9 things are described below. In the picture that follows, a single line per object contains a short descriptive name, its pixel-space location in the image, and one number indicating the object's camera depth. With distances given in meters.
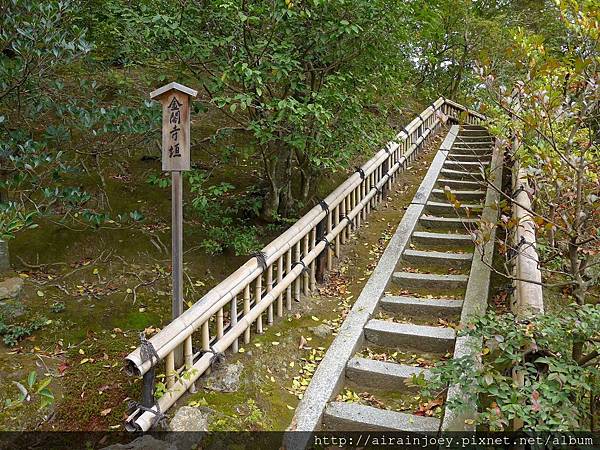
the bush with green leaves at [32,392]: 2.17
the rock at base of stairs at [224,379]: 3.57
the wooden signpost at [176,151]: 3.46
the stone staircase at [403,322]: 3.57
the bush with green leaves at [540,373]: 2.12
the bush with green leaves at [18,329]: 3.93
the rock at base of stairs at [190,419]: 3.14
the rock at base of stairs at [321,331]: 4.51
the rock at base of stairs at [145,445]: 2.82
